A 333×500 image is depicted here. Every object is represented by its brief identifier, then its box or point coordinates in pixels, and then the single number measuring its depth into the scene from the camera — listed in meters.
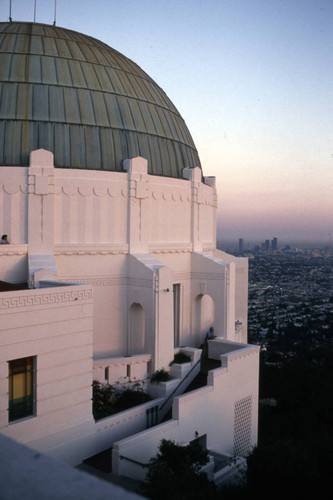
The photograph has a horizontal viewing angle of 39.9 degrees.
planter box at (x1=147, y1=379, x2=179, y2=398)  15.20
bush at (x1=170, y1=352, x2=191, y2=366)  16.26
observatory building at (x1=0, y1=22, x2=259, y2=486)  11.64
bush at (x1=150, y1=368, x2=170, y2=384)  15.40
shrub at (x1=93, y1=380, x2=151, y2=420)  13.41
